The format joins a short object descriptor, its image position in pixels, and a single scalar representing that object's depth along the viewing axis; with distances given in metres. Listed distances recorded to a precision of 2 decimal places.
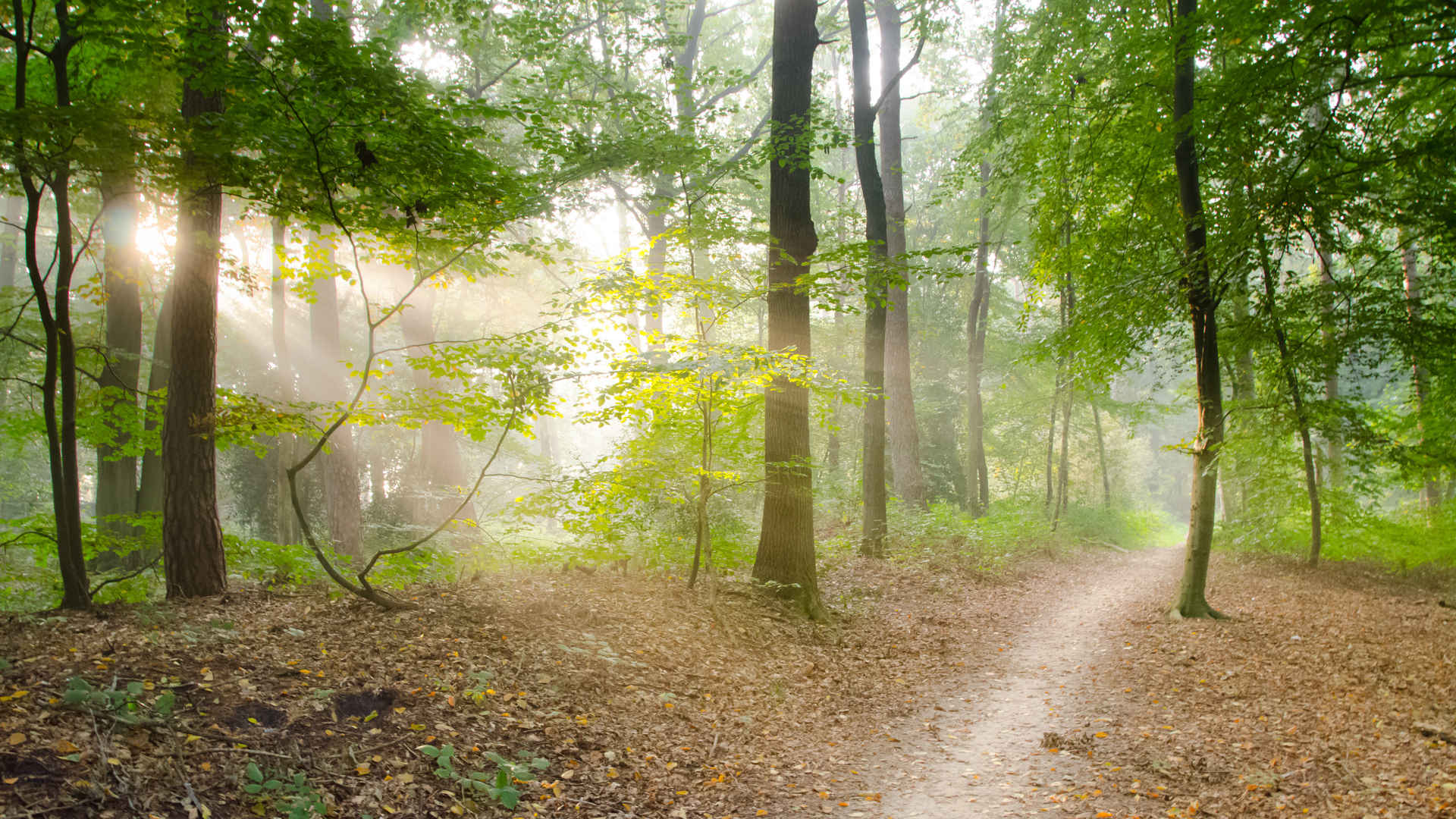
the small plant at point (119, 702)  3.39
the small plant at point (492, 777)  3.64
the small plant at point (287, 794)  3.15
